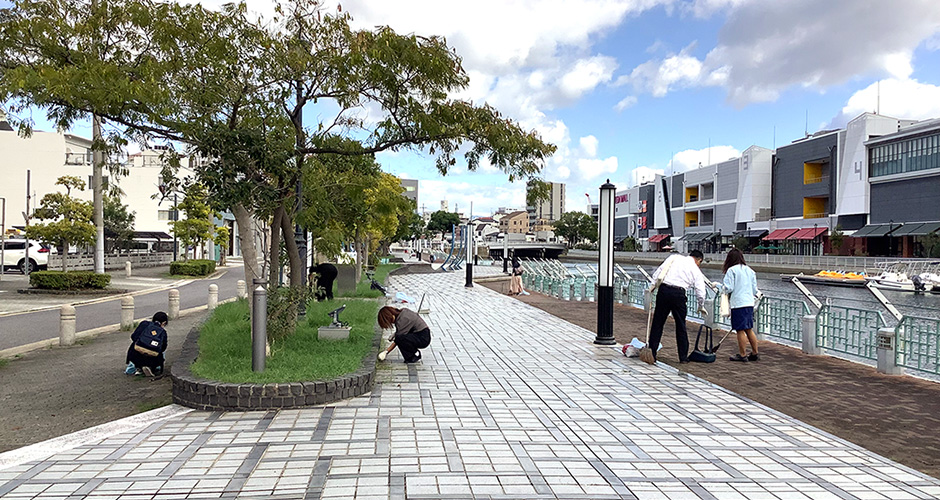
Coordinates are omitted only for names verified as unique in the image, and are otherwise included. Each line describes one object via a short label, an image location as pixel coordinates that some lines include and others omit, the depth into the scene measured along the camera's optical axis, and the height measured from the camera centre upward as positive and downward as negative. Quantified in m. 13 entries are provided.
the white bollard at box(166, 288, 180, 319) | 14.21 -1.49
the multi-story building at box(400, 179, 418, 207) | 134.43 +12.98
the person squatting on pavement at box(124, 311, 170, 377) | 7.37 -1.27
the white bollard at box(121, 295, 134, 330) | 12.16 -1.40
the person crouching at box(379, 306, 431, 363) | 7.92 -1.13
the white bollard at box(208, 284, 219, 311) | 15.86 -1.43
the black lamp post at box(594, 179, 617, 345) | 9.78 -0.35
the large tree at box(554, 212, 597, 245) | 96.75 +3.02
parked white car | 27.45 -0.65
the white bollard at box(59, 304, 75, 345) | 10.15 -1.38
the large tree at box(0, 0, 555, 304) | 6.68 +1.91
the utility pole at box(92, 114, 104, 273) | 19.98 +0.74
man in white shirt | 8.05 -0.50
